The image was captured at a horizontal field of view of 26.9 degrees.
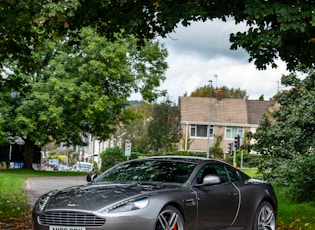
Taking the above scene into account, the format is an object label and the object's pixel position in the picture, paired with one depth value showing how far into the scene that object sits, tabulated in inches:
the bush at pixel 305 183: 709.3
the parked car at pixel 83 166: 3573.8
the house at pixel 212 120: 3275.1
